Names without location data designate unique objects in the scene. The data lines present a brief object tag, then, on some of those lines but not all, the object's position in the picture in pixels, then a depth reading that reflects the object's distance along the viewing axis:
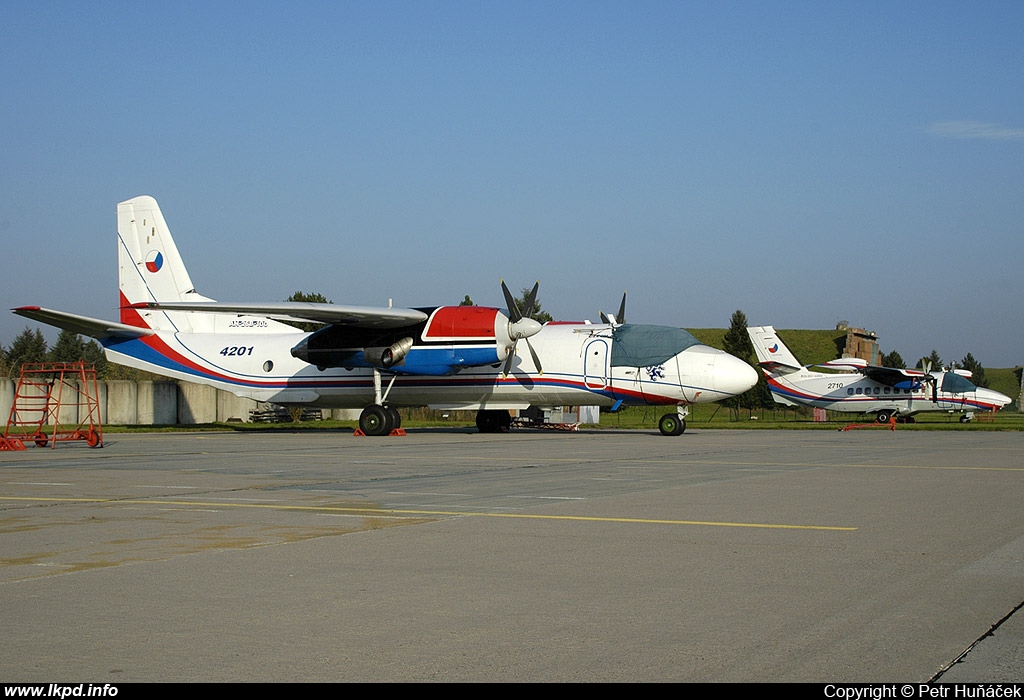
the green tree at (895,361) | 101.38
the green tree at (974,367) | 116.81
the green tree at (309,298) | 73.56
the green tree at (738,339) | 86.12
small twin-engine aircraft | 55.69
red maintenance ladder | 36.56
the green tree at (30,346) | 93.71
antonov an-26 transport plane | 31.81
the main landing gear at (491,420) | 36.94
